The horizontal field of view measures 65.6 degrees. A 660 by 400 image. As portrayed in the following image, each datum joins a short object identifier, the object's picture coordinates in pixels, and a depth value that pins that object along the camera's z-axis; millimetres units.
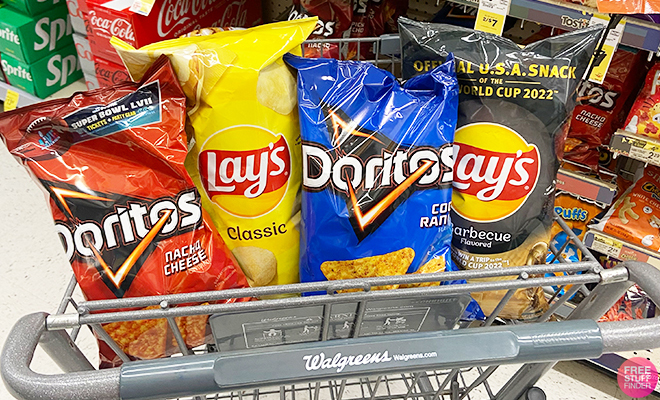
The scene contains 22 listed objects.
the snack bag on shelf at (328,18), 1425
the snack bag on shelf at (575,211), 1475
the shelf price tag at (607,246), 1384
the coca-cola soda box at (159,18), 1594
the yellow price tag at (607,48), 1011
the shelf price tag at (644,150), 1193
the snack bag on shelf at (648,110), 1211
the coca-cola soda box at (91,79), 2104
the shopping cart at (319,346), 565
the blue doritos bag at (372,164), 785
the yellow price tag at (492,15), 1060
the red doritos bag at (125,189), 708
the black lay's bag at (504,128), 803
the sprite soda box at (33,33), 2074
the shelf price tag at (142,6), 1364
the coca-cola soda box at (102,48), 1793
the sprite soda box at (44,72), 2242
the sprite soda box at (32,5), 2070
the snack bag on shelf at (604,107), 1326
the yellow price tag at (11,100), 2125
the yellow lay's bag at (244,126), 773
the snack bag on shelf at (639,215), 1354
